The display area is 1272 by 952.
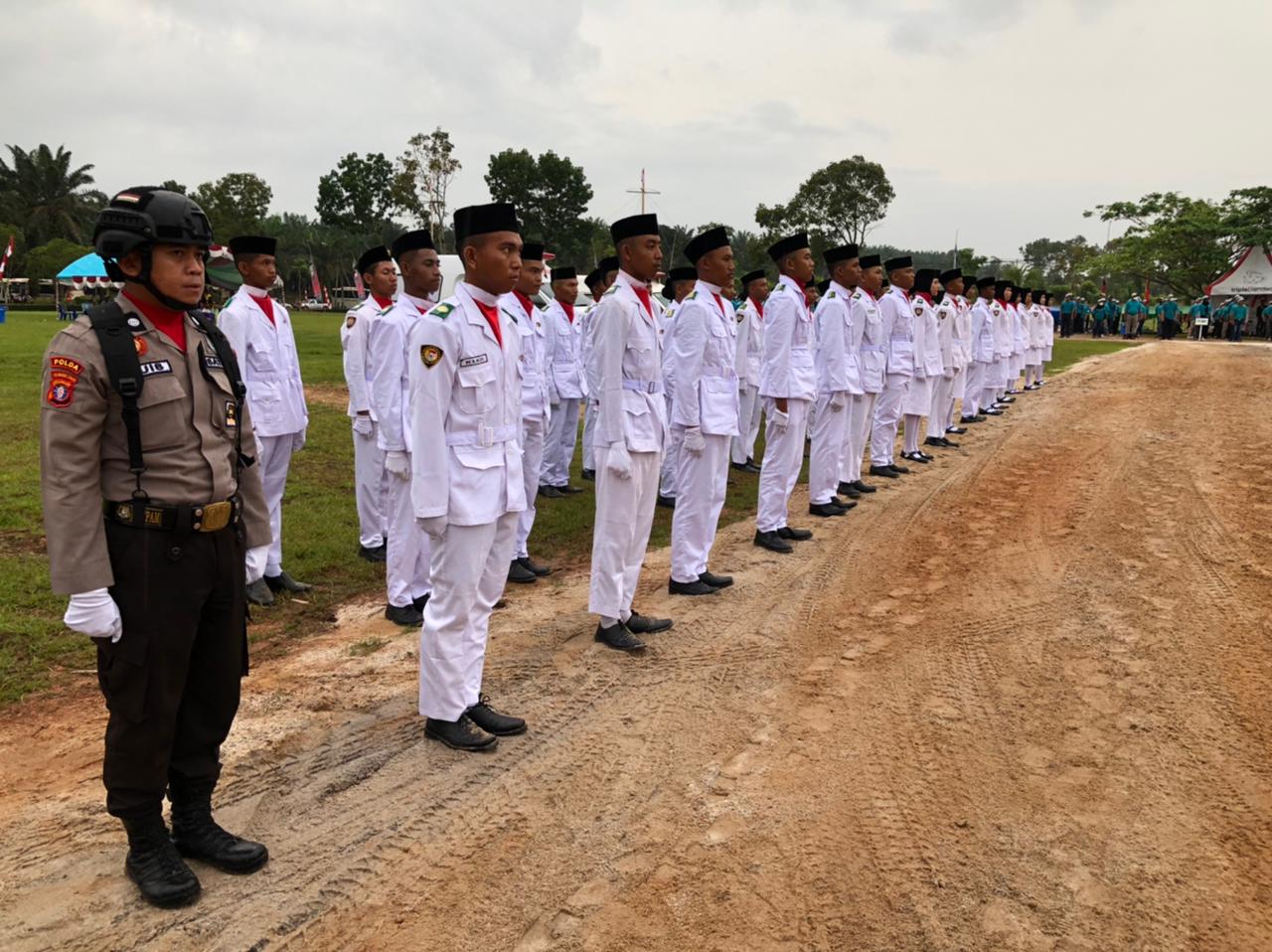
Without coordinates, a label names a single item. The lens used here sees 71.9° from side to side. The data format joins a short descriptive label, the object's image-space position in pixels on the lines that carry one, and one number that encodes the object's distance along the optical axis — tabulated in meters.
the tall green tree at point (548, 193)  51.88
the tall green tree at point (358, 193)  51.56
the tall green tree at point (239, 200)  47.88
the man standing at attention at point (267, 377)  5.54
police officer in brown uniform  2.49
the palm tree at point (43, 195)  57.81
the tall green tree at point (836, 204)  44.28
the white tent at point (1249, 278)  36.25
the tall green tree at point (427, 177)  43.75
